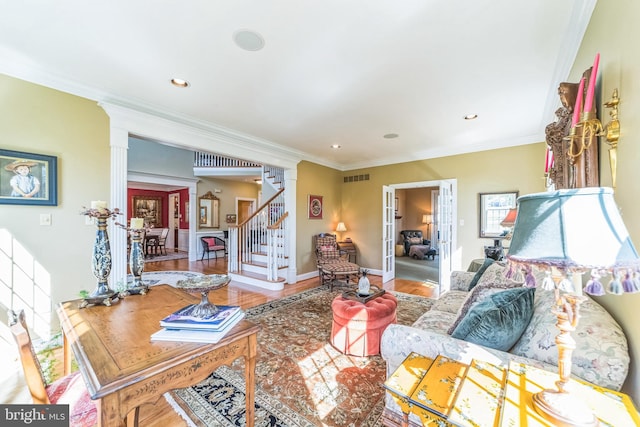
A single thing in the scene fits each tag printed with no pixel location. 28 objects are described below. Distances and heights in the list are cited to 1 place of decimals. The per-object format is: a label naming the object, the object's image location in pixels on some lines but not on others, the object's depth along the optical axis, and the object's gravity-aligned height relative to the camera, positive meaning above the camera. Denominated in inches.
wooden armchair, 37.3 -31.8
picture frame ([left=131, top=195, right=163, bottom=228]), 359.6 +8.9
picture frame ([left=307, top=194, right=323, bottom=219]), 214.7 +6.8
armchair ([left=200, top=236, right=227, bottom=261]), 291.7 -36.0
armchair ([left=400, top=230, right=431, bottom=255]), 337.1 -33.5
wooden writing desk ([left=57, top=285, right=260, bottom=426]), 33.1 -22.0
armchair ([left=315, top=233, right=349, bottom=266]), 200.3 -29.7
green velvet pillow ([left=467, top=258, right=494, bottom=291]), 104.8 -24.8
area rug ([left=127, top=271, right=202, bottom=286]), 199.2 -52.8
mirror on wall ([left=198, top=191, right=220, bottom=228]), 315.9 +5.1
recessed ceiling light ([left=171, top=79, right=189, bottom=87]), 98.6 +53.3
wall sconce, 44.5 +16.5
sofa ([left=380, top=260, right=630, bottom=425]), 38.2 -24.2
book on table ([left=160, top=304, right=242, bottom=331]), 45.1 -19.7
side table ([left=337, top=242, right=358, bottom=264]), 232.7 -31.9
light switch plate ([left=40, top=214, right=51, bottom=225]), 96.7 -1.6
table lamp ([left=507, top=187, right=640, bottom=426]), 26.9 -4.4
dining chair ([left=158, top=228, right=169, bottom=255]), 331.1 -33.9
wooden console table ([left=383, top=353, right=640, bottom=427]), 31.7 -26.5
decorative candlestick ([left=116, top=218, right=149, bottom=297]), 67.9 -12.6
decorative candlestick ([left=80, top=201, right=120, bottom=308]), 61.7 -10.1
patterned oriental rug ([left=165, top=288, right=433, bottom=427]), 63.4 -51.8
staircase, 181.8 -25.7
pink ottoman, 91.9 -42.3
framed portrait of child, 89.5 +13.7
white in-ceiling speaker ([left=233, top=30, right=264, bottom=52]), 73.6 +53.7
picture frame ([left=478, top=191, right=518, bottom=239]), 164.1 +3.1
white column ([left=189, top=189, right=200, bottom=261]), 294.4 -6.3
